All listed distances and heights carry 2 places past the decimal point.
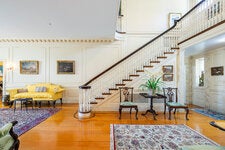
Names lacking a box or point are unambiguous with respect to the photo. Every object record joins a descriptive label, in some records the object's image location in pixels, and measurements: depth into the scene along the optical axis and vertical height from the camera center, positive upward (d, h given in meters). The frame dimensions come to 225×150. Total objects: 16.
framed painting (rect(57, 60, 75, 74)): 6.96 +0.43
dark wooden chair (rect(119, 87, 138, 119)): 4.40 -0.80
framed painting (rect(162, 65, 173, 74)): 5.45 +0.26
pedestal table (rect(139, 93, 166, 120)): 4.54 -0.68
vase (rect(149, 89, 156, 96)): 4.67 -0.56
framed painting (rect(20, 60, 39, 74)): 6.95 +0.42
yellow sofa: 5.82 -0.75
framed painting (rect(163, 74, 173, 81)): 5.49 -0.06
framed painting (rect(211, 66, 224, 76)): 5.27 +0.19
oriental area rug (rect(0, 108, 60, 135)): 3.69 -1.36
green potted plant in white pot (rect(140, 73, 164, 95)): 4.68 -0.26
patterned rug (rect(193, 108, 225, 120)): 4.62 -1.41
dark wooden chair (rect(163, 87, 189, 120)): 4.31 -0.82
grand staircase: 4.68 +0.66
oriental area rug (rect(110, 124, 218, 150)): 2.71 -1.37
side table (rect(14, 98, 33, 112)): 5.32 -0.94
